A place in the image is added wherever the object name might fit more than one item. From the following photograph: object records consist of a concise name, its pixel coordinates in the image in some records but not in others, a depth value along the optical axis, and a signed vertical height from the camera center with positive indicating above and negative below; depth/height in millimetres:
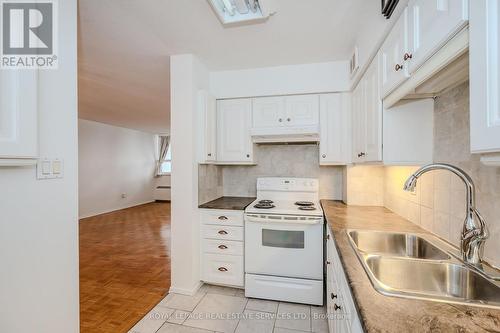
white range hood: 2494 +341
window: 8130 -46
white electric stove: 2125 -862
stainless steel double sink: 796 -478
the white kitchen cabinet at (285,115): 2535 +568
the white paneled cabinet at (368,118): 1578 +376
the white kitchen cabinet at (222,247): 2355 -870
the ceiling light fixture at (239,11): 1543 +1109
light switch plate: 1120 -17
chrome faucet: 958 -286
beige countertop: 629 -451
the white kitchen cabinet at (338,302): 865 -674
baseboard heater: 7949 -979
